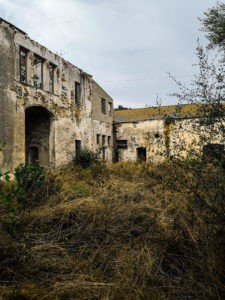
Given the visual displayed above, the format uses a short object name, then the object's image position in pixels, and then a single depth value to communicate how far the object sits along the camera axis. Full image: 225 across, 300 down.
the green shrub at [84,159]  16.50
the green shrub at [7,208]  4.33
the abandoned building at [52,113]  13.14
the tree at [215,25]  17.84
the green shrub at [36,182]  6.87
